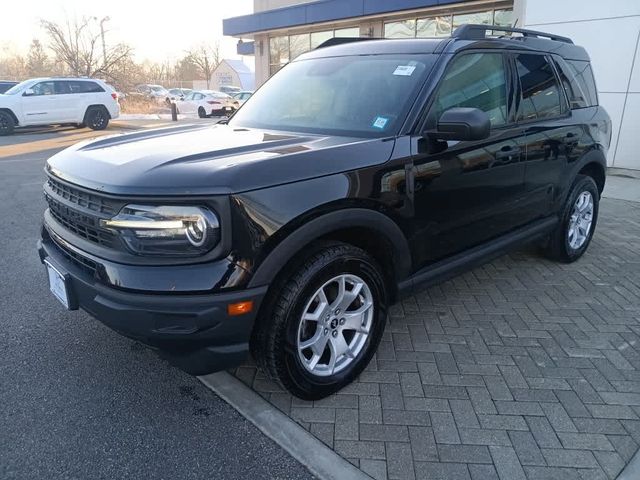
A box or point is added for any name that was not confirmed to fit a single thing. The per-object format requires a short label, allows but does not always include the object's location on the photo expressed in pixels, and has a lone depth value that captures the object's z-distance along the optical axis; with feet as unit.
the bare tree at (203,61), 218.18
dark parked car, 57.45
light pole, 106.11
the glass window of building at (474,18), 41.98
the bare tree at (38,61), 123.65
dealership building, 28.91
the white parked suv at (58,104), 49.44
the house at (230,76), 190.90
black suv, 6.77
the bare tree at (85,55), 104.88
